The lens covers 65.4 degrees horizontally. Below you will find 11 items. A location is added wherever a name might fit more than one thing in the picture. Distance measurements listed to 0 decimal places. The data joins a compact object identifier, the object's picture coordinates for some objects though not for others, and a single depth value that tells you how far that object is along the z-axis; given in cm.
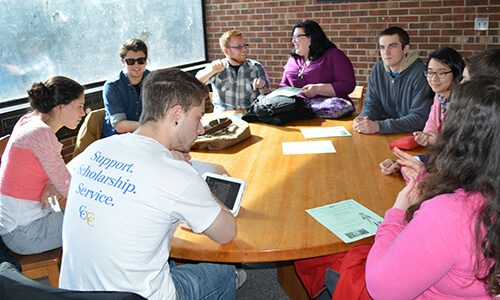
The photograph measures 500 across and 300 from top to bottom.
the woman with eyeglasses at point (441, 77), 238
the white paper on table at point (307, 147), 225
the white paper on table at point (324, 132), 252
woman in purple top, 319
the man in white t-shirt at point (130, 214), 113
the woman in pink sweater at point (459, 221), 97
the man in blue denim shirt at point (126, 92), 290
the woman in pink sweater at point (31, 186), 179
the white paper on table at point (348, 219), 143
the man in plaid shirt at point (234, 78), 333
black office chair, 87
